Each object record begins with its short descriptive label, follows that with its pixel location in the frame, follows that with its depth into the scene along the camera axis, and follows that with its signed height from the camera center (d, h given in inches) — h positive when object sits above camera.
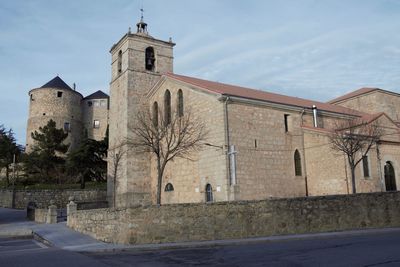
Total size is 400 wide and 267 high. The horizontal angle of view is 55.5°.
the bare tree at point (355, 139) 905.6 +133.4
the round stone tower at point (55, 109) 2126.0 +515.5
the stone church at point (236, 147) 946.1 +130.3
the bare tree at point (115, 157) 1240.5 +143.4
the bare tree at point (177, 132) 1004.0 +177.9
